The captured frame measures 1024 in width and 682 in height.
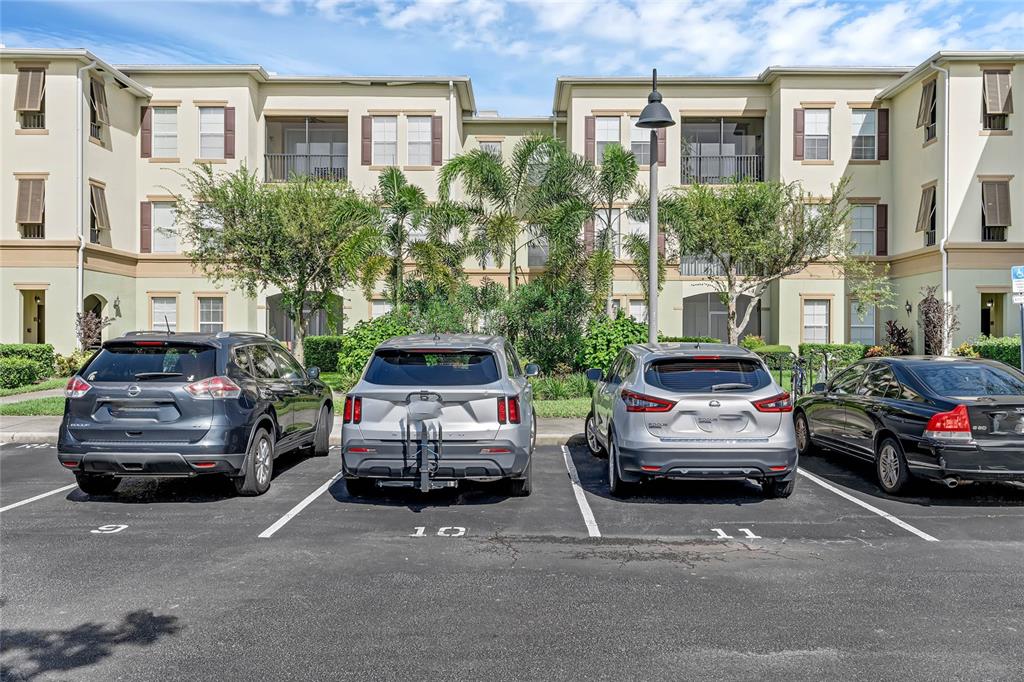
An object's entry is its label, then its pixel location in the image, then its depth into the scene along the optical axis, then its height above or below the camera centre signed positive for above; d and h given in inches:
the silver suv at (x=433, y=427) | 297.3 -33.3
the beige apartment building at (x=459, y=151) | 964.0 +251.2
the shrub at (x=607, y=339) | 690.2 +2.2
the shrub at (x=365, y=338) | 670.5 +1.9
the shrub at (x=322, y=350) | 1028.5 -13.2
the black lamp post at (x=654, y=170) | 498.3 +119.3
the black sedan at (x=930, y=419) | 309.9 -32.6
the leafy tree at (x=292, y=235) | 721.0 +98.6
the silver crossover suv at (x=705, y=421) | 306.0 -31.6
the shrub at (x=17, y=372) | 799.1 -35.6
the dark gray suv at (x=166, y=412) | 305.0 -29.2
